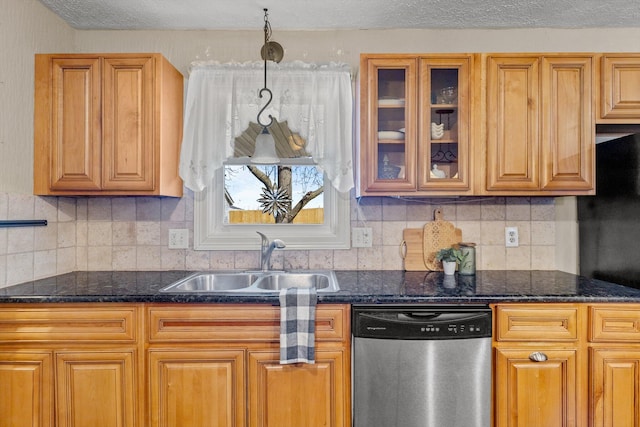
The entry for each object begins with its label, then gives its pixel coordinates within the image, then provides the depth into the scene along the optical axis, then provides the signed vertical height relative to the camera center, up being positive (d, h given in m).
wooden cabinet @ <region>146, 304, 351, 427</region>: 1.65 -0.68
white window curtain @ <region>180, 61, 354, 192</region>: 2.16 +0.59
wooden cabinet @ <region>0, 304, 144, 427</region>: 1.64 -0.67
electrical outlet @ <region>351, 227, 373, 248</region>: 2.32 -0.14
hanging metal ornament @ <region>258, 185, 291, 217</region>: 2.38 +0.07
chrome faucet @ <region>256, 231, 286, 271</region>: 2.18 -0.21
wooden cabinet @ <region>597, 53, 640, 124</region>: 1.95 +0.66
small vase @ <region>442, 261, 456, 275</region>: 2.12 -0.30
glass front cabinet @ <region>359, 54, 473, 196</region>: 1.99 +0.47
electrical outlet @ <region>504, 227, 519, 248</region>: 2.32 -0.15
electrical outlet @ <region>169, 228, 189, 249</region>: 2.31 -0.15
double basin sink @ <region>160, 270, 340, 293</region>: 2.18 -0.38
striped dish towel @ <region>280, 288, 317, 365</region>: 1.61 -0.49
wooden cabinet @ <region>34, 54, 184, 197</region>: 1.98 +0.47
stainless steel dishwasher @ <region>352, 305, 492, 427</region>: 1.59 -0.65
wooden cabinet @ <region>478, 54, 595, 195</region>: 1.96 +0.47
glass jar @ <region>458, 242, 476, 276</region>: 2.12 -0.26
